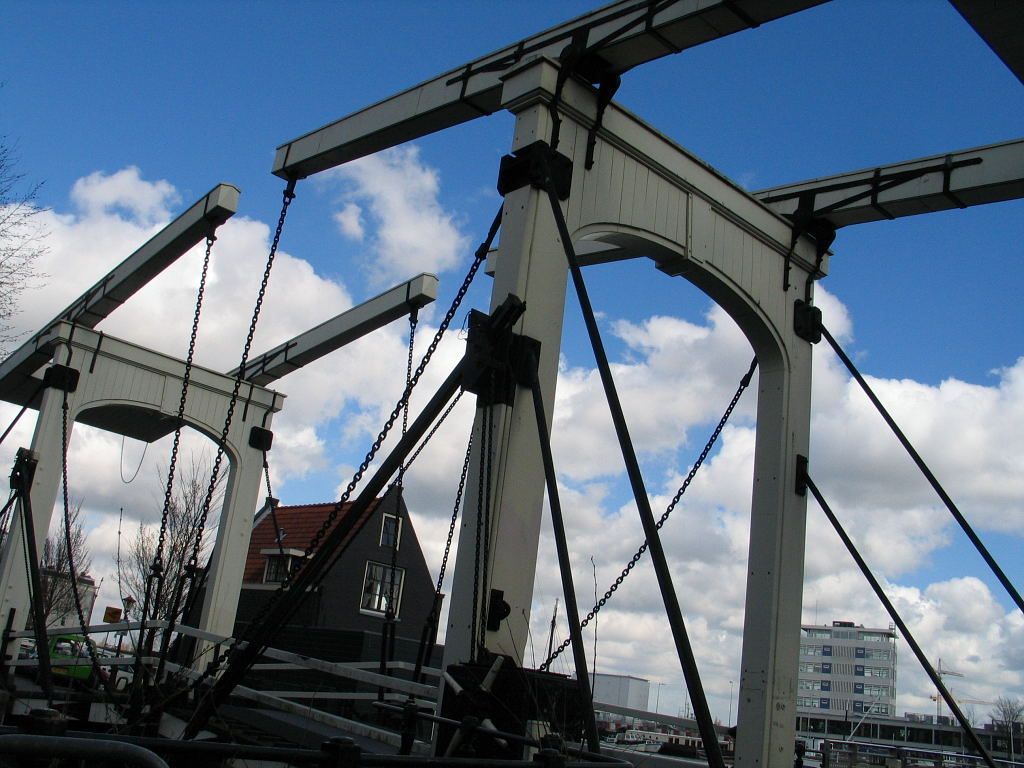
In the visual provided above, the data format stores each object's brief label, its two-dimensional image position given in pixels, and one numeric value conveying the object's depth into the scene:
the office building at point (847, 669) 90.69
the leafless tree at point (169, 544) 21.31
